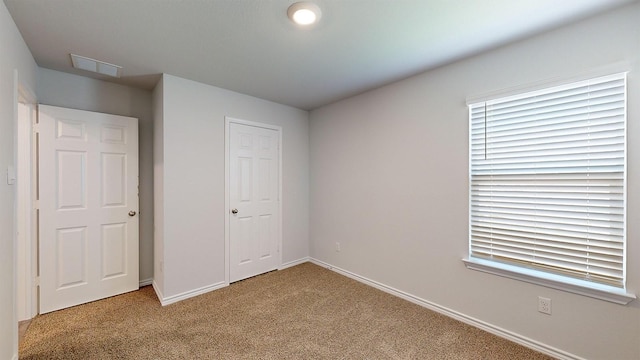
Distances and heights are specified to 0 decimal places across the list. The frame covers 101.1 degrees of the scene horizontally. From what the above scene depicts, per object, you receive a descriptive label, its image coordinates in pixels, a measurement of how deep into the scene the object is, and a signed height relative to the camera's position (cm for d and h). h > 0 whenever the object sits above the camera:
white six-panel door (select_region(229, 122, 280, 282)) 327 -28
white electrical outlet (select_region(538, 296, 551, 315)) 193 -92
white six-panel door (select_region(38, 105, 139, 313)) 252 -29
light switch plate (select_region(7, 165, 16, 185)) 166 +2
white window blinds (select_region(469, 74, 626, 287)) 171 +1
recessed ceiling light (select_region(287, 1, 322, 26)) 162 +106
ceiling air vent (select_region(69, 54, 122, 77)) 234 +105
